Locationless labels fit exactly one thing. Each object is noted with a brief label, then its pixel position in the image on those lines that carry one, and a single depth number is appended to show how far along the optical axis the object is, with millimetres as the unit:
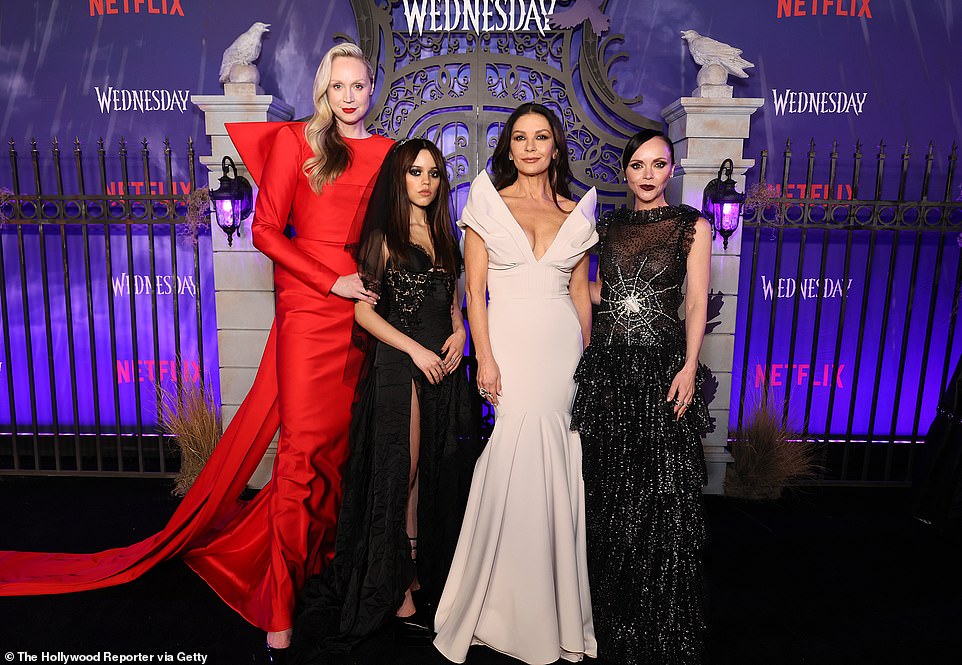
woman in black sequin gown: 2168
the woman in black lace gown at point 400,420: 2314
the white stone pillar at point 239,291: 3594
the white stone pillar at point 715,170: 3584
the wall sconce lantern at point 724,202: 3514
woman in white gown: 2219
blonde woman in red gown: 2436
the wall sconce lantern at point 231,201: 3498
